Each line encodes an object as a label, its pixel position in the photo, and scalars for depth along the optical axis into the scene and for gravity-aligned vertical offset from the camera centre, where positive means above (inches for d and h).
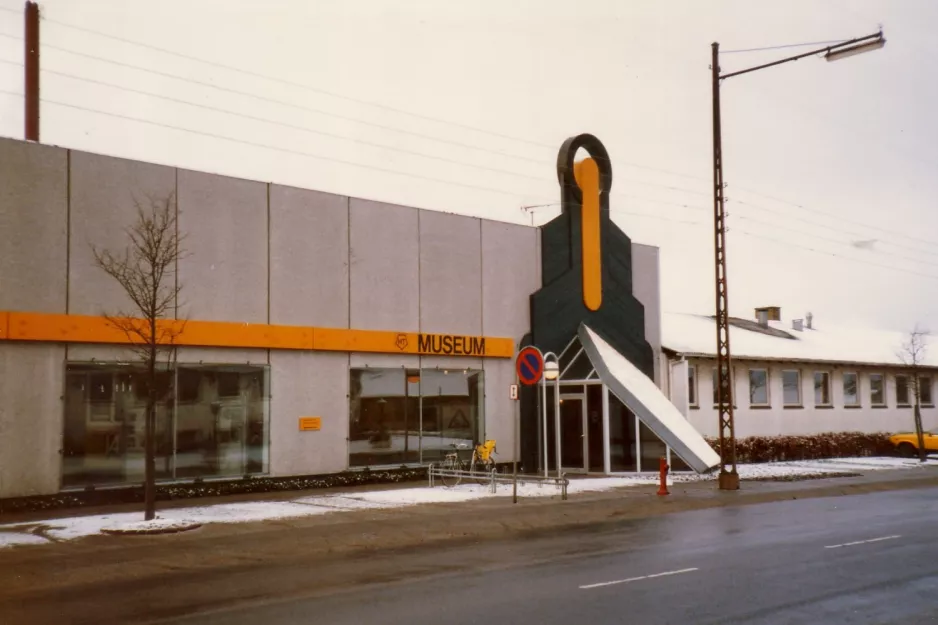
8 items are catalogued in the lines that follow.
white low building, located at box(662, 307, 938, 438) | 1416.1 +20.8
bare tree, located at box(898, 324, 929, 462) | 1611.7 +68.8
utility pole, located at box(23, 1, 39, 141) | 999.0 +343.0
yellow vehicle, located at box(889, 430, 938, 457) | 1562.5 -83.7
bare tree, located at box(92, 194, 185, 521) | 746.8 +103.8
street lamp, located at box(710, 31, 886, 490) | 944.3 +131.2
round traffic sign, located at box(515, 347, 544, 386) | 788.0 +23.3
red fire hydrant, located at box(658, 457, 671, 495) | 857.5 -73.2
